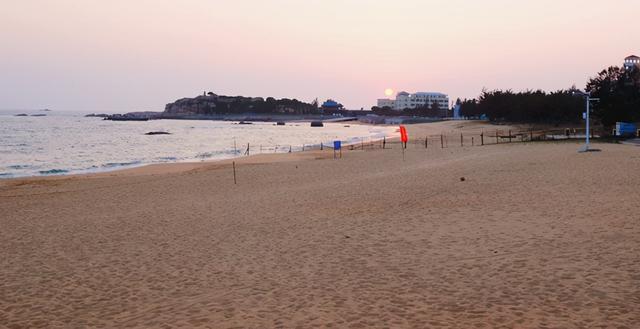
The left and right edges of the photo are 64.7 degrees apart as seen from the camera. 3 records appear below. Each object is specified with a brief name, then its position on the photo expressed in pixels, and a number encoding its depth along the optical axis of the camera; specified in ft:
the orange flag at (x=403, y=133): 110.42
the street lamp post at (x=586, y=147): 92.73
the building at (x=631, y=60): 260.93
